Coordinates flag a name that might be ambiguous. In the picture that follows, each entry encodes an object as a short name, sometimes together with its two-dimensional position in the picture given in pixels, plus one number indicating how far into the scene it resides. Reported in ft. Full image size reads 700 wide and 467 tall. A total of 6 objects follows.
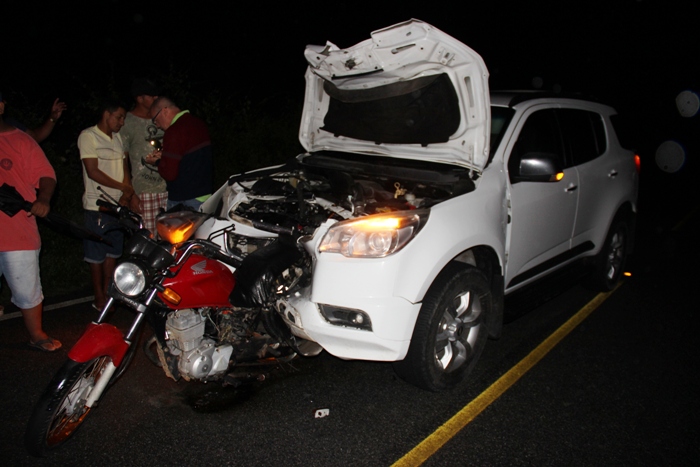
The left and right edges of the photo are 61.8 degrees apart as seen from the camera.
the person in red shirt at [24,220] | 13.65
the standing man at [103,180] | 16.80
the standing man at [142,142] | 18.29
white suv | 11.29
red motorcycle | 10.37
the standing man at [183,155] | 16.71
